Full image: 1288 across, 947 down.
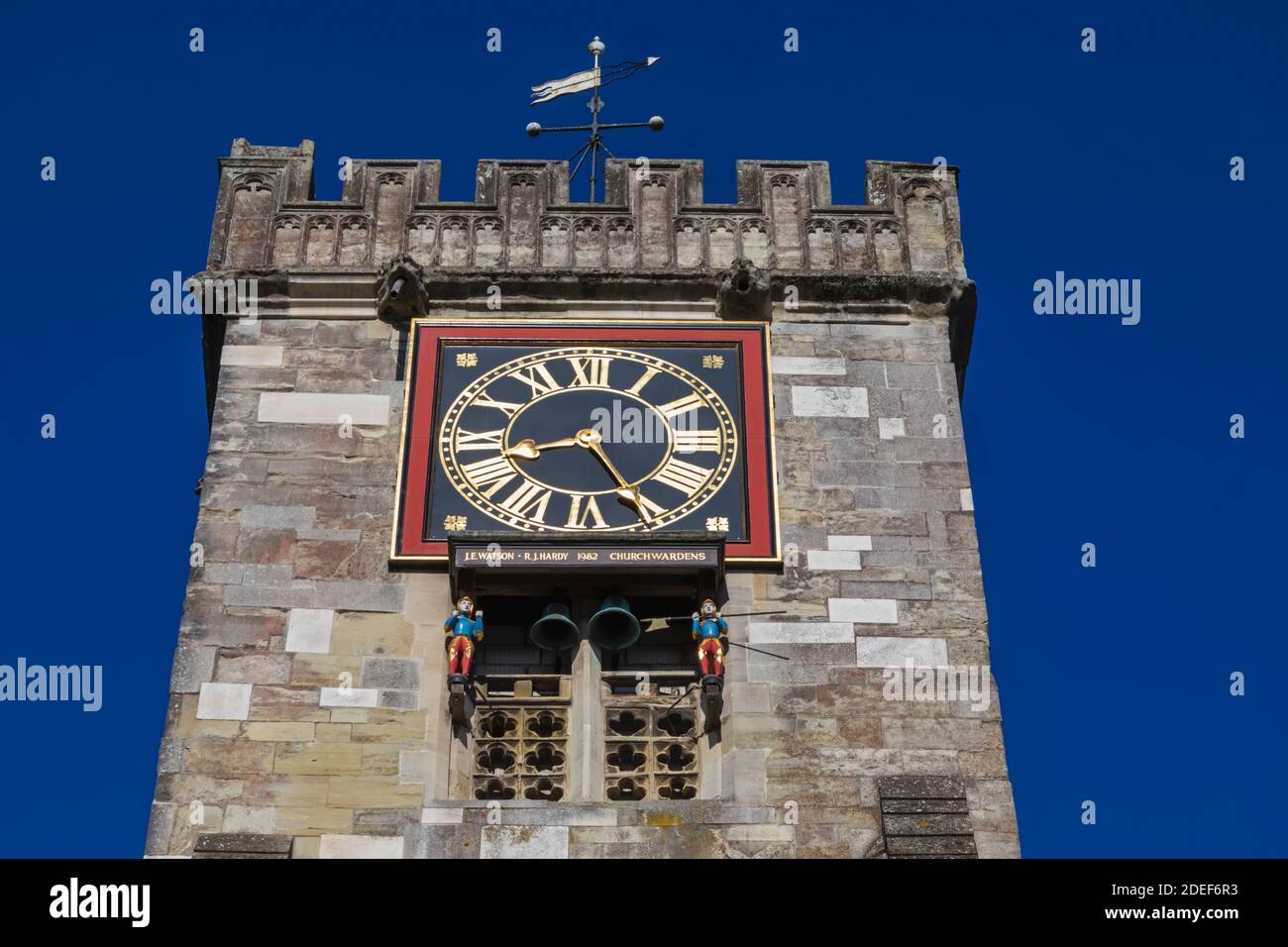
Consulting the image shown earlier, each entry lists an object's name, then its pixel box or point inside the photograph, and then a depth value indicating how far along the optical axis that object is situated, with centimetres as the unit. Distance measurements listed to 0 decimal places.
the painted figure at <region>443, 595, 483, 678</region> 1948
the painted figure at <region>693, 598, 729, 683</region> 1955
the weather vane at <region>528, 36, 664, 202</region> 2630
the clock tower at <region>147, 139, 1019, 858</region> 1888
